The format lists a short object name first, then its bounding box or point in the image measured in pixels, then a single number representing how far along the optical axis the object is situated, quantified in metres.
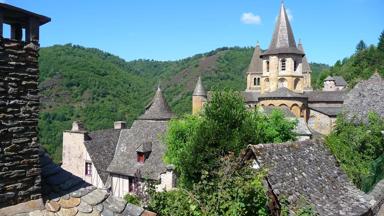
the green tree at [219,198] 7.81
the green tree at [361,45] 153.16
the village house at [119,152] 24.28
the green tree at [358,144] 22.99
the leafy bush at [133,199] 15.34
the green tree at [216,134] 19.89
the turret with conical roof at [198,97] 54.66
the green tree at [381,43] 92.19
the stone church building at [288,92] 40.31
